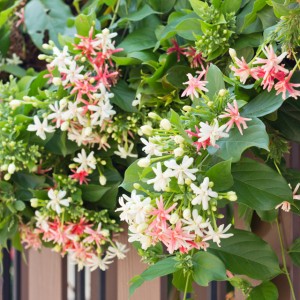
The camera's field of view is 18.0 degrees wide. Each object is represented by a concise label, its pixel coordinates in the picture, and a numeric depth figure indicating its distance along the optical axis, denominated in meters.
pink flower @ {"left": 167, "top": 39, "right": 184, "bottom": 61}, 1.31
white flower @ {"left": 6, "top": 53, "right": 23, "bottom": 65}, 1.64
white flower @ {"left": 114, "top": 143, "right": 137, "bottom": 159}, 1.38
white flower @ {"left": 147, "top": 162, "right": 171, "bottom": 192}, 1.11
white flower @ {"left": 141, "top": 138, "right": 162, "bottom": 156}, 1.13
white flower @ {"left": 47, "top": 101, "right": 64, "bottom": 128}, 1.34
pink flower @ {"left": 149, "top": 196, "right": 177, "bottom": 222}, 1.11
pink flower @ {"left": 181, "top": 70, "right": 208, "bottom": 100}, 1.19
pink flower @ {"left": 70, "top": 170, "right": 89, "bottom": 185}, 1.41
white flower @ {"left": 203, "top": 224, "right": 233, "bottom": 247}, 1.13
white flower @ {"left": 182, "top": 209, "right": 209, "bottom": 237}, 1.11
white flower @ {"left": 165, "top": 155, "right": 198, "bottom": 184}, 1.10
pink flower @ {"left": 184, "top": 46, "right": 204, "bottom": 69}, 1.29
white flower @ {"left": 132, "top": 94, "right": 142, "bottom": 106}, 1.34
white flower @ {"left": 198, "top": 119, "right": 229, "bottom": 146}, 1.10
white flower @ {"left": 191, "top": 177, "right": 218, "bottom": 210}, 1.10
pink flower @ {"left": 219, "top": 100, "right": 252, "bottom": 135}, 1.12
